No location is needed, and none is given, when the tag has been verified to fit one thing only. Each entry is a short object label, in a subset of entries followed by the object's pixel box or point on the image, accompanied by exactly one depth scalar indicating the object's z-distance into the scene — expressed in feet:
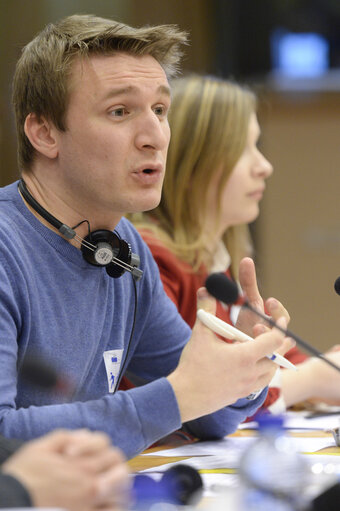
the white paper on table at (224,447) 11.28
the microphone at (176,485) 10.25
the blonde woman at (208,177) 13.09
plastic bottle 9.84
